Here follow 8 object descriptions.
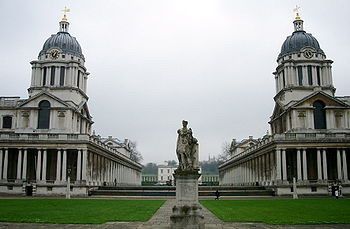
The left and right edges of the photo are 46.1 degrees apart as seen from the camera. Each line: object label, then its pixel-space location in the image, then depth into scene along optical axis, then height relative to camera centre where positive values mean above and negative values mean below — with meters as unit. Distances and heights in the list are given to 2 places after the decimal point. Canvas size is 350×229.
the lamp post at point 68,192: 57.34 -2.18
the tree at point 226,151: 189.24 +11.54
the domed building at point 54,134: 69.88 +7.40
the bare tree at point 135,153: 181.43 +10.42
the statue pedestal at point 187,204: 19.77 -1.35
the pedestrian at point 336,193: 54.16 -2.35
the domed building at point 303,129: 68.25 +8.61
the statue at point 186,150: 20.86 +1.34
